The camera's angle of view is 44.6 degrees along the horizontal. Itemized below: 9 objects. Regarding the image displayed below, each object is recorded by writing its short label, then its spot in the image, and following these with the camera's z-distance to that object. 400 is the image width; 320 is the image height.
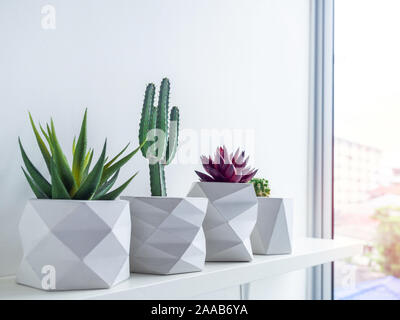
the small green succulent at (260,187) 0.98
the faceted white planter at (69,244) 0.59
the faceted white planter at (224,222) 0.83
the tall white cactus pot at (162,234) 0.71
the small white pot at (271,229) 0.94
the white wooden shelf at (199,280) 0.59
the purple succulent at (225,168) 0.85
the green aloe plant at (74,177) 0.61
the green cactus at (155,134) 0.75
